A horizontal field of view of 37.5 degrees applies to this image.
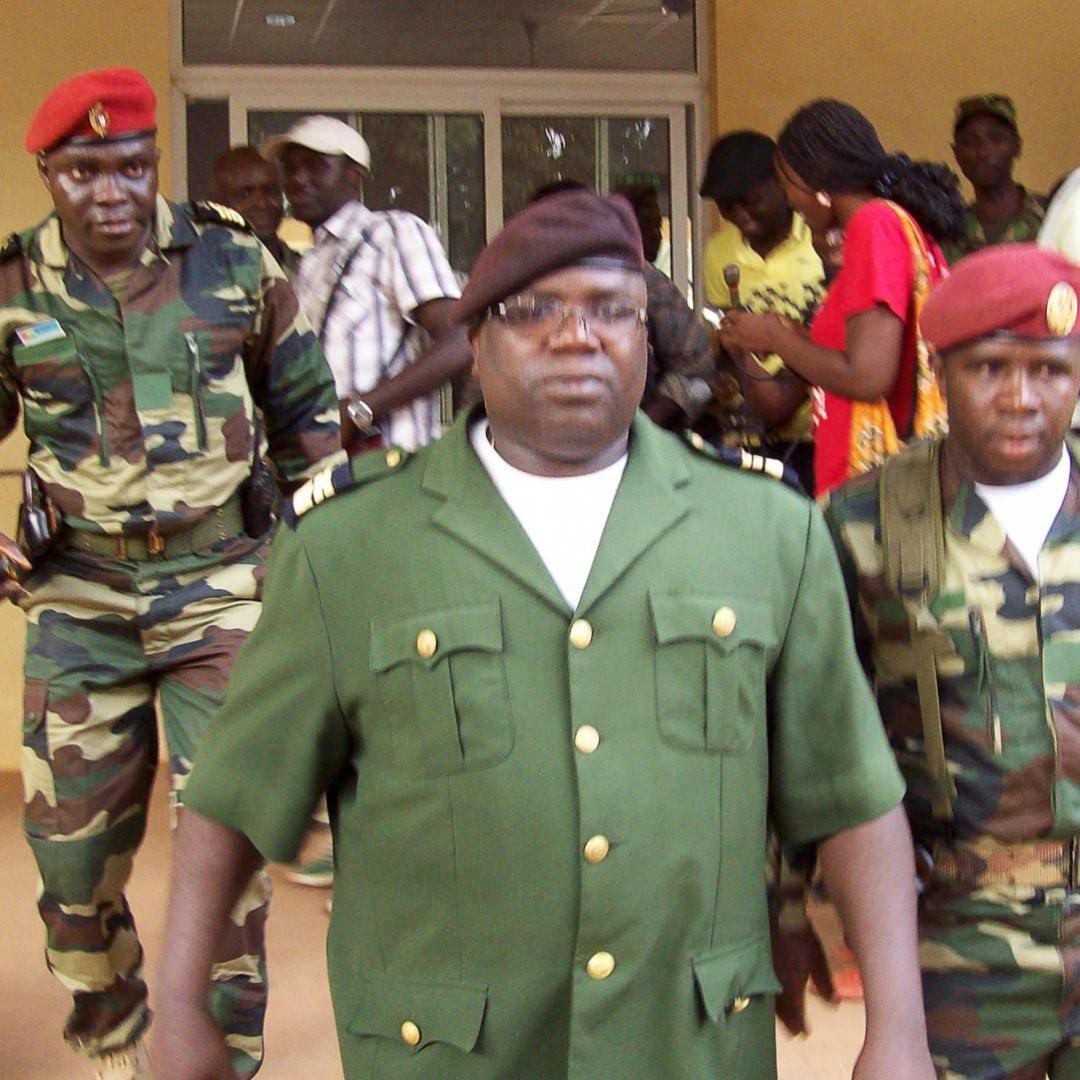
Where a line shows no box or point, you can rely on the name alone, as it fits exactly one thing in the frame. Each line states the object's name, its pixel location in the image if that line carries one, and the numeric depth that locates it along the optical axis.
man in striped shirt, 3.85
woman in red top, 3.11
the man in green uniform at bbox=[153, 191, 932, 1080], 1.67
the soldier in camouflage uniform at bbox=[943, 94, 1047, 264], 5.55
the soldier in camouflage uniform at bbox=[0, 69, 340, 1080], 2.97
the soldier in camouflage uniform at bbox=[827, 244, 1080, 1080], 2.00
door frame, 6.06
